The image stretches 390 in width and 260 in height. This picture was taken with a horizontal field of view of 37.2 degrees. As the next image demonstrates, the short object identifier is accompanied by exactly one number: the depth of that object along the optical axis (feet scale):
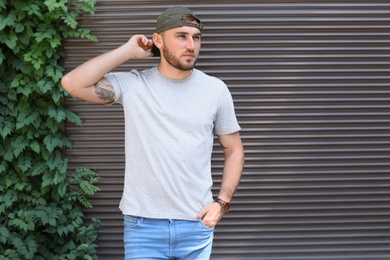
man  9.55
